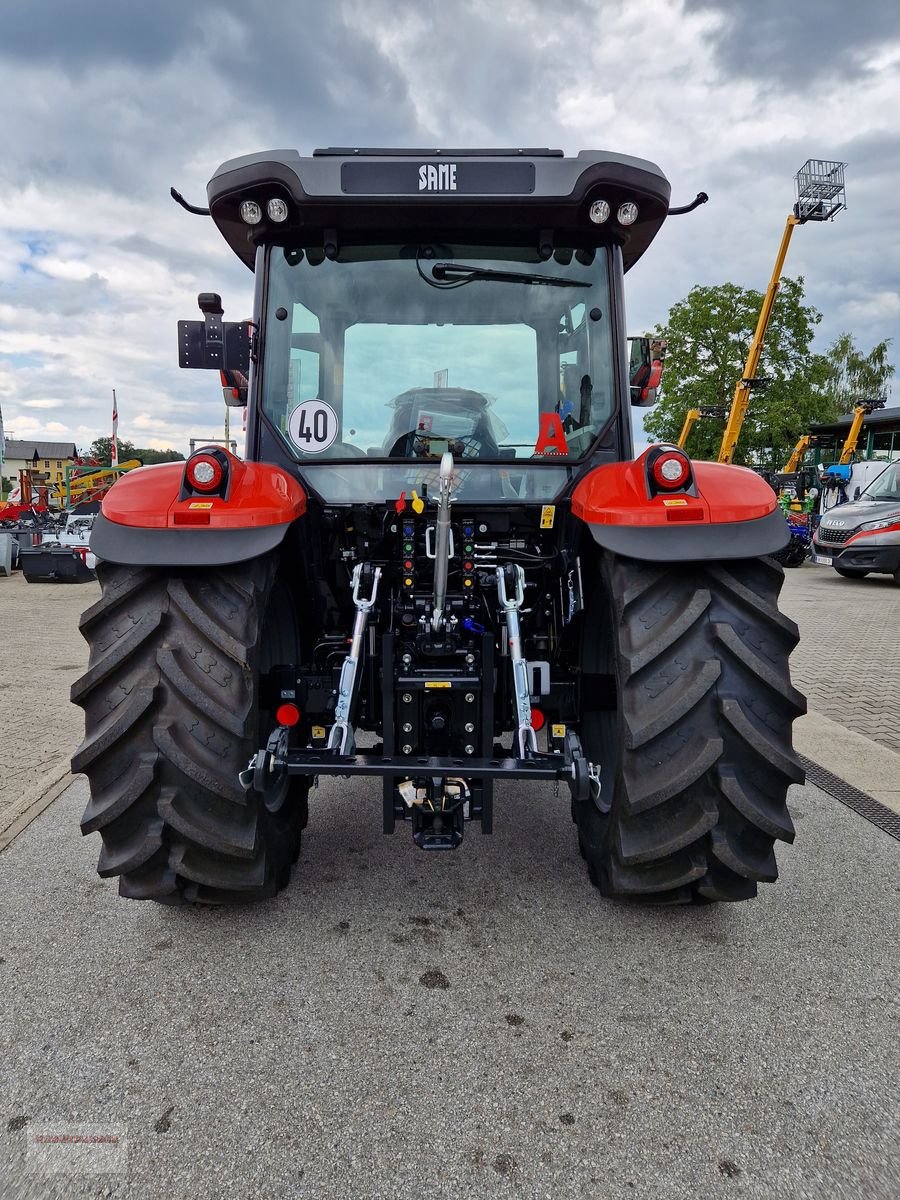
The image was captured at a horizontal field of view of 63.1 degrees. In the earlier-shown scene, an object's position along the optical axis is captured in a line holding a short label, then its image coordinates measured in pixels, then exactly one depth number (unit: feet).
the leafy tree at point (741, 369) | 99.40
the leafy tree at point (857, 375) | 159.53
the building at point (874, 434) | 109.09
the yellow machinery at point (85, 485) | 80.07
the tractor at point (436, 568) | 7.29
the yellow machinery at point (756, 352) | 83.56
